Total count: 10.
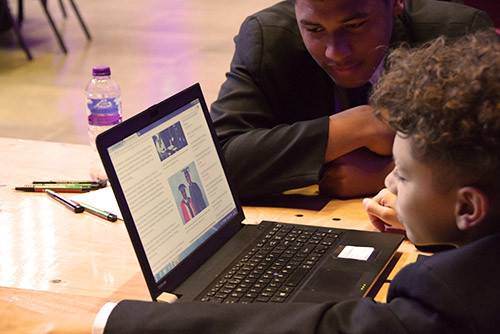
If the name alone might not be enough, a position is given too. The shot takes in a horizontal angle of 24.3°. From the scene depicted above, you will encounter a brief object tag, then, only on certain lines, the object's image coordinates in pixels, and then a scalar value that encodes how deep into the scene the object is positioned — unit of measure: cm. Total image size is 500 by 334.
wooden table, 185
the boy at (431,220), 151
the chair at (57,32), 634
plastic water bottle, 236
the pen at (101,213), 212
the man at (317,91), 219
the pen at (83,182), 226
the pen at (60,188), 225
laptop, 178
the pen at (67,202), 215
